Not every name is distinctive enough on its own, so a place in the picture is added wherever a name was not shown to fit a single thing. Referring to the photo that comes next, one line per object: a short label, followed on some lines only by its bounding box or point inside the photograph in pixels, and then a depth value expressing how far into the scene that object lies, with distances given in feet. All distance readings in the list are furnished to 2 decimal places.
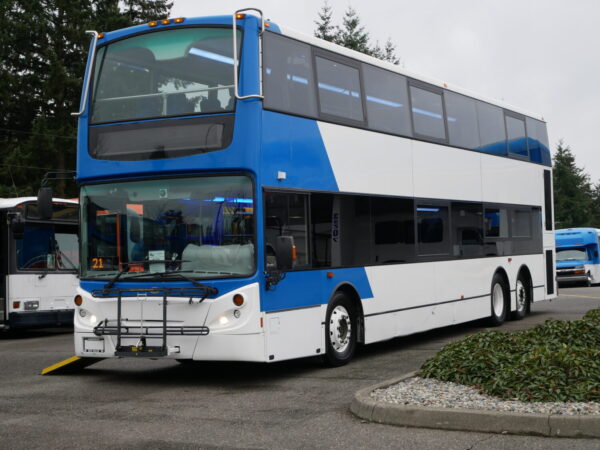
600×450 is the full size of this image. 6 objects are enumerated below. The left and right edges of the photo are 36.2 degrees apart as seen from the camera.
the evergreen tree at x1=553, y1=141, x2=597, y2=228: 308.81
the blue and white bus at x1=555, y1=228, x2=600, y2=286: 132.57
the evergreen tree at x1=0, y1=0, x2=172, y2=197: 135.23
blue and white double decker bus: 35.45
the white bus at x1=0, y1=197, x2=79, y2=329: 63.31
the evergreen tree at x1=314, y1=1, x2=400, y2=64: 208.23
